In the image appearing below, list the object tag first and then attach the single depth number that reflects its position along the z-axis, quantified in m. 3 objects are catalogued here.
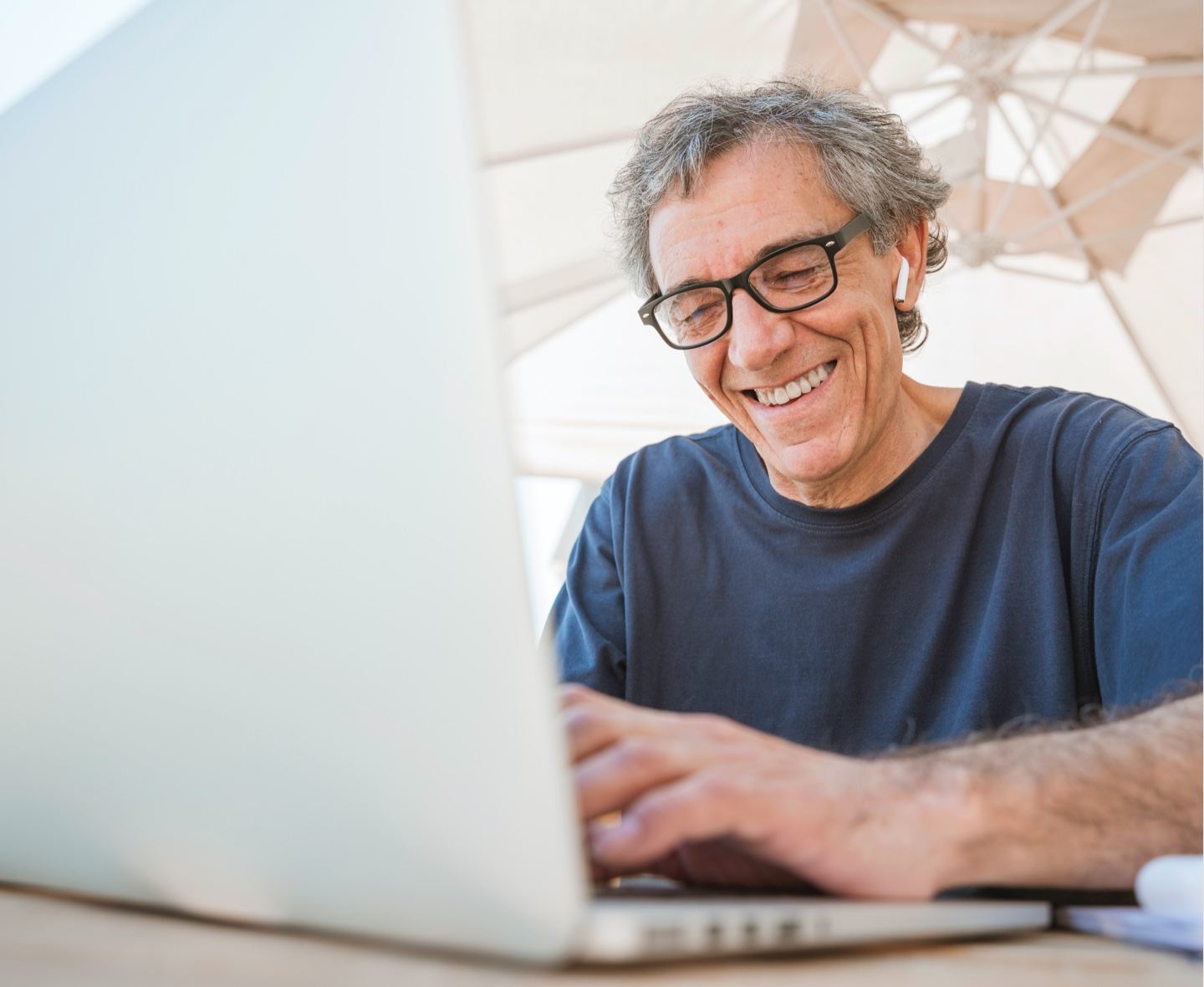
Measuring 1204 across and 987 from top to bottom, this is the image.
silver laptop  0.36
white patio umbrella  2.91
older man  1.19
